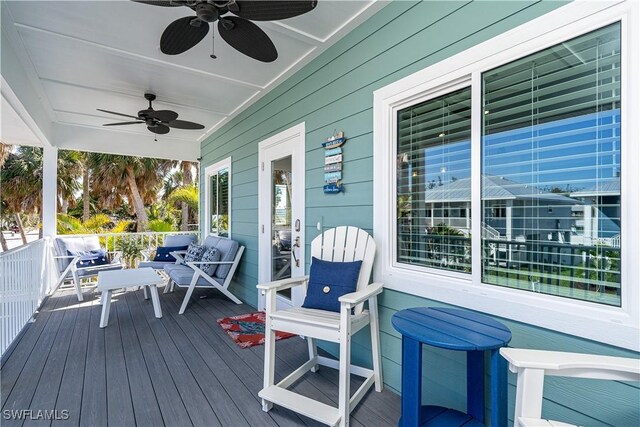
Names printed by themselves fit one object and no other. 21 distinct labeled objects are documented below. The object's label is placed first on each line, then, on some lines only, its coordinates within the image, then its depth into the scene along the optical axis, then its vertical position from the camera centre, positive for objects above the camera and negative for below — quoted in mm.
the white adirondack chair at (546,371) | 1049 -542
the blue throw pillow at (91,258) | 4852 -756
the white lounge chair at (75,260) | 4664 -780
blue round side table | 1346 -668
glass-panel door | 3375 +0
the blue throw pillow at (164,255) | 5359 -761
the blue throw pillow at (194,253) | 4805 -659
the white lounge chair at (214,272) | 4082 -849
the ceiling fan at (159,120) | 3967 +1208
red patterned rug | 3086 -1285
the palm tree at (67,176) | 11047 +1229
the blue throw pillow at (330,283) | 2215 -525
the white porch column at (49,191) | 5156 +312
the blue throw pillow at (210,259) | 4387 -690
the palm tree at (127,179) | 10336 +1081
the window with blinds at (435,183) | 1936 +191
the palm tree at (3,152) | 8898 +1718
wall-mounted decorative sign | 2730 +422
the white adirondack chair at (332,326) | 1808 -722
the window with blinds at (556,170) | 1358 +202
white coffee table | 3471 -830
